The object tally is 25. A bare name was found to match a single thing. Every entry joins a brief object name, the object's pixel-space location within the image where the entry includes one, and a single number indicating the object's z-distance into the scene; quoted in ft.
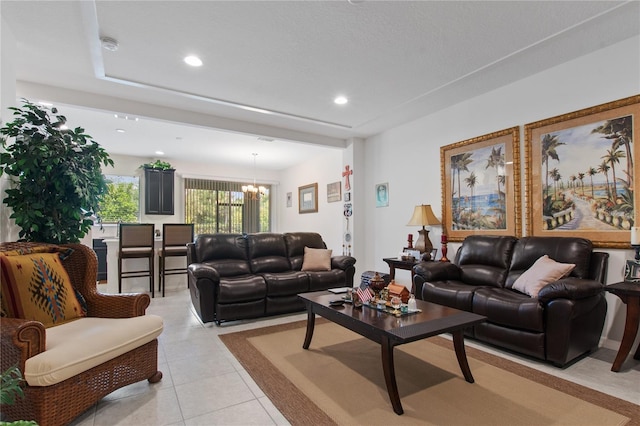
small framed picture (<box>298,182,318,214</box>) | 24.88
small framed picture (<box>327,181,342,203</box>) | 22.16
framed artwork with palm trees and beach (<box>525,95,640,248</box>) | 9.27
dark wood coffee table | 6.37
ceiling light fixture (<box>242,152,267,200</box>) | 24.78
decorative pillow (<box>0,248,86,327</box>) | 6.38
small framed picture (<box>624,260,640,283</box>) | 8.57
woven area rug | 6.15
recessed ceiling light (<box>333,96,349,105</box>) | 13.53
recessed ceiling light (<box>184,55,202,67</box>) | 10.11
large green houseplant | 8.32
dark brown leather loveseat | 8.00
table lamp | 14.29
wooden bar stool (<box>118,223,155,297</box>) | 16.51
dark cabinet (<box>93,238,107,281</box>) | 22.08
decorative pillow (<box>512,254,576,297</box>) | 9.07
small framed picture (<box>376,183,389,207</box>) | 17.76
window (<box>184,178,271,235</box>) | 26.86
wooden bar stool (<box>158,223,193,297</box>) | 17.59
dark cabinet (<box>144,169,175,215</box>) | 22.81
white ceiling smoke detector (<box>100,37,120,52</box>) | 9.04
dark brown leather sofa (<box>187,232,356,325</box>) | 11.70
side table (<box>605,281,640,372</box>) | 7.75
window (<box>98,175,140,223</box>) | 23.50
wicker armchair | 5.34
